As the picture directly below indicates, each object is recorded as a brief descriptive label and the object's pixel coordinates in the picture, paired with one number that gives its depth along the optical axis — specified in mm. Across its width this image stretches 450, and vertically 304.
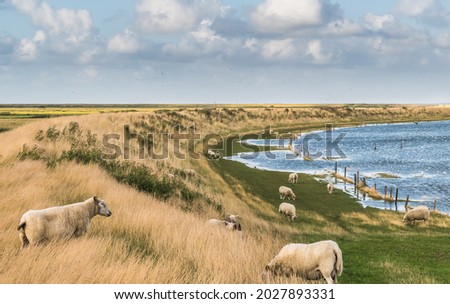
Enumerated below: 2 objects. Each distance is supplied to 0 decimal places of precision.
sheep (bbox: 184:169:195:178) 36531
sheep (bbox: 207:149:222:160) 54906
